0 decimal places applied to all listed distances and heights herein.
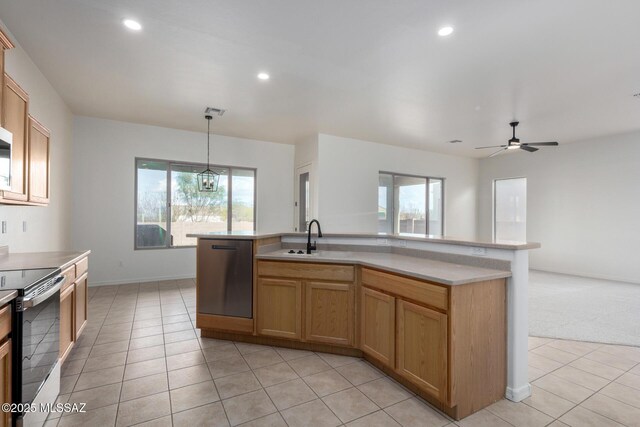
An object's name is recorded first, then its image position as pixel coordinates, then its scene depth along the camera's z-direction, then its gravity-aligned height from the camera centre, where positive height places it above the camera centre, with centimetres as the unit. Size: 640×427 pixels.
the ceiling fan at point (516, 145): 511 +119
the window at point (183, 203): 565 +21
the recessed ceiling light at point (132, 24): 254 +158
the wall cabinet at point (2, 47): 205 +112
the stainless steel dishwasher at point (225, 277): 305 -64
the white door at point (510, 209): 763 +20
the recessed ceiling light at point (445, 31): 258 +157
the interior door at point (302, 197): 639 +37
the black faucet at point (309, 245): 316 -31
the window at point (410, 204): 706 +29
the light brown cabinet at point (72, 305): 238 -79
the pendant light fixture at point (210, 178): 500 +69
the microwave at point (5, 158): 208 +37
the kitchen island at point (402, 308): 198 -72
